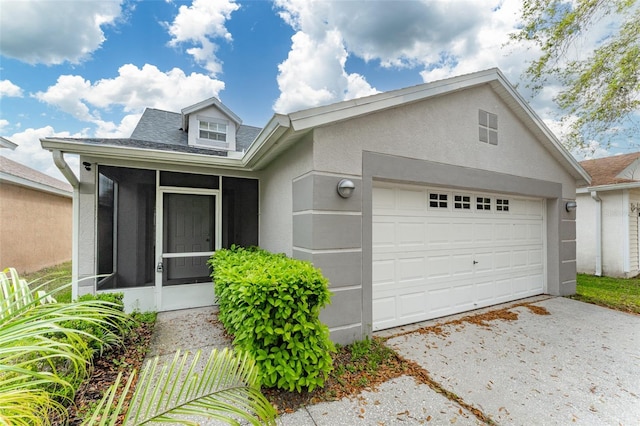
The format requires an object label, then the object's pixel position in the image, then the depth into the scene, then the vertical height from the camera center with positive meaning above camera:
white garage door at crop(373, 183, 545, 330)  4.63 -0.67
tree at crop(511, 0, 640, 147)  6.84 +4.34
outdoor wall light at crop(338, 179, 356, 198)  3.76 +0.43
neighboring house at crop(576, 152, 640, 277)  8.92 -0.14
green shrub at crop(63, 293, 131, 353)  3.45 -1.53
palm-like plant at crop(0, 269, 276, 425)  1.18 -0.97
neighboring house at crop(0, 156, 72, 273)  8.48 -0.01
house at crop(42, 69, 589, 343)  3.93 +0.25
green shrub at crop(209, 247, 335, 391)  2.76 -1.13
